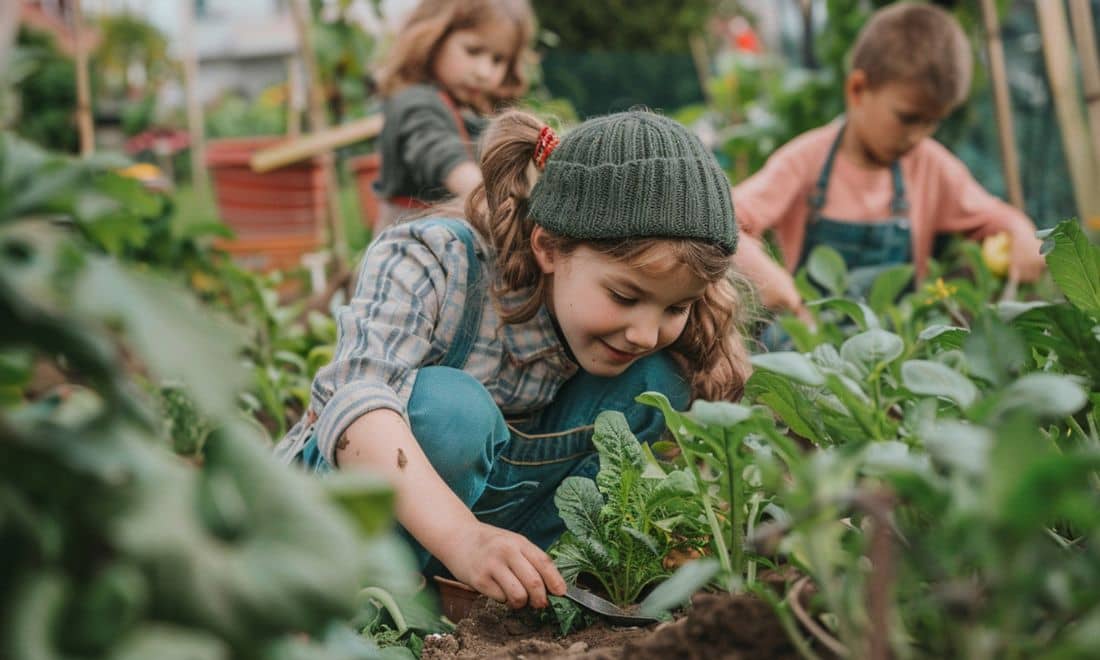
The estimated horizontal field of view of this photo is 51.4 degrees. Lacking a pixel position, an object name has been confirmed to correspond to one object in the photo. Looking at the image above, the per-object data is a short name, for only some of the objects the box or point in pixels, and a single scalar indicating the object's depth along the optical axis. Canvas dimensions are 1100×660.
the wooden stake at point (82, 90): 3.62
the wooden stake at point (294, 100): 5.20
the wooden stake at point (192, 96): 7.58
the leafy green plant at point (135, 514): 0.62
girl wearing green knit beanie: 1.55
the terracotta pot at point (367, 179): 4.52
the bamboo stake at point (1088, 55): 3.02
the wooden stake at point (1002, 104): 3.27
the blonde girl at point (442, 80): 3.19
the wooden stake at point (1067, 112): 3.17
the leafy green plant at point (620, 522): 1.51
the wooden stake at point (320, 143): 3.99
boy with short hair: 3.08
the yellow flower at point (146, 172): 4.34
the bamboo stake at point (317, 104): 3.82
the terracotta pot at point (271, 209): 4.80
